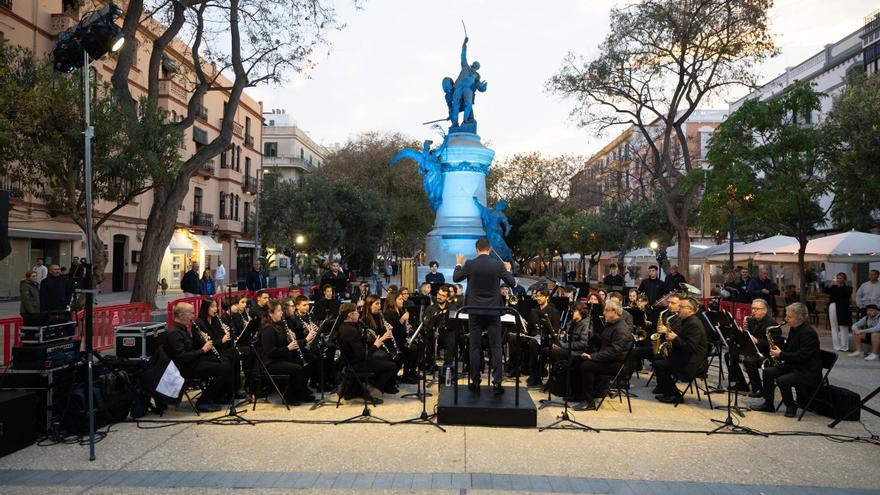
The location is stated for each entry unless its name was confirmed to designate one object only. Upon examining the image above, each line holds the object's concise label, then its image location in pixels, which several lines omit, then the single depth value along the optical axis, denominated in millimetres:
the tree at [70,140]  13148
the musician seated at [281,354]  7961
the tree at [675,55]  23625
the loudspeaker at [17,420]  5793
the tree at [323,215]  37531
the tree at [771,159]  16125
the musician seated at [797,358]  7457
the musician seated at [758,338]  8470
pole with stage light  9164
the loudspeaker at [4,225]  5539
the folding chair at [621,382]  7900
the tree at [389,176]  46312
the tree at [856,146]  16297
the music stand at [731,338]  7480
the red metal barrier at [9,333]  8322
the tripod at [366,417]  7184
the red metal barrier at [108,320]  9984
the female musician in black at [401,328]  9569
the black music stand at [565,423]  6965
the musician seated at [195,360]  7320
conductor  7223
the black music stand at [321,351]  8016
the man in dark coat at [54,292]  12211
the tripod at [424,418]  7082
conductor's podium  6926
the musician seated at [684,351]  8117
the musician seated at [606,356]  7852
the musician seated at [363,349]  7965
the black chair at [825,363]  7301
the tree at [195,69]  16594
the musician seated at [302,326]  8664
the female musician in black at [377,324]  8680
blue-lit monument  22031
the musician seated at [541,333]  9492
